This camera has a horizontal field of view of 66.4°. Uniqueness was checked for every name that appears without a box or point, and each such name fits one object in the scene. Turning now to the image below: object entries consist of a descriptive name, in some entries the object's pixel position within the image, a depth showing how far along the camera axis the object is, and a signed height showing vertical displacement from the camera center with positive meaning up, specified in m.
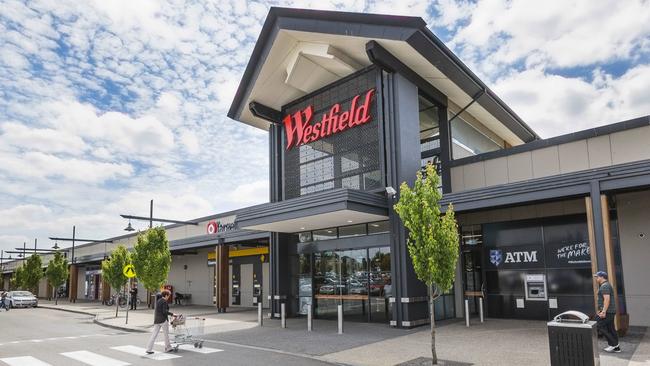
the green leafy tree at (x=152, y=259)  23.31 +0.16
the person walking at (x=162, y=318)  12.94 -1.45
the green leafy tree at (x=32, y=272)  51.12 -0.68
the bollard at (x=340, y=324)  15.12 -2.05
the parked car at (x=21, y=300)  39.34 -2.76
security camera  16.94 +2.21
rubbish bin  7.83 -1.44
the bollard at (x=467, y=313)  16.22 -1.90
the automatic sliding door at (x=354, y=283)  18.39 -0.96
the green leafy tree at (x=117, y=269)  29.67 -0.34
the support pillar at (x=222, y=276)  25.75 -0.82
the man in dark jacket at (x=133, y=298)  30.58 -2.18
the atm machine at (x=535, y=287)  17.20 -1.20
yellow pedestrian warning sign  23.74 -0.39
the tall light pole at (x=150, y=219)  26.88 +2.39
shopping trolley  13.17 -1.91
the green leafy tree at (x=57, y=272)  44.50 -0.65
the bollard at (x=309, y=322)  16.40 -2.11
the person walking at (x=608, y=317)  10.86 -1.44
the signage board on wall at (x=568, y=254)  16.34 -0.09
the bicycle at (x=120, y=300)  38.25 -2.98
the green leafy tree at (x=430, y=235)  10.88 +0.43
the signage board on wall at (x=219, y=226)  27.39 +1.95
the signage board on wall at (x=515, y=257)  17.48 -0.16
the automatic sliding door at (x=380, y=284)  17.55 -0.97
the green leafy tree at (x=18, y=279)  53.13 -1.50
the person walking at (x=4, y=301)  36.06 -2.57
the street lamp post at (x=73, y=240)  37.33 +1.90
